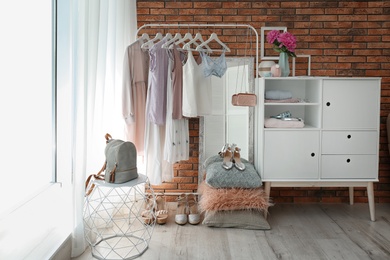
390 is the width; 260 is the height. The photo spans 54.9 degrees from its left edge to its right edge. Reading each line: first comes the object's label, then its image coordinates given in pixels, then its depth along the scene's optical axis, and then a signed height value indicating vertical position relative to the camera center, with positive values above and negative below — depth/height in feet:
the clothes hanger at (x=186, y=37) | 10.92 +2.50
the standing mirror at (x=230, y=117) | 11.86 +0.17
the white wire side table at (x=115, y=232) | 8.21 -2.82
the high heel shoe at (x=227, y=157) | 10.46 -1.01
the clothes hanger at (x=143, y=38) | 10.92 +2.45
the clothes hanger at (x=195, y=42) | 10.68 +2.36
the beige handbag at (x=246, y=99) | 10.85 +0.69
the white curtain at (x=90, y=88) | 7.80 +0.75
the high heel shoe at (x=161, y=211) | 10.26 -2.55
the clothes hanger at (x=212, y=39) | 11.02 +2.40
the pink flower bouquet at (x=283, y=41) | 10.72 +2.36
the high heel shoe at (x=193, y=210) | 10.29 -2.52
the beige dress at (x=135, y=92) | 10.59 +0.84
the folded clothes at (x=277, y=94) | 10.77 +0.83
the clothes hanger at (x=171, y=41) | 10.52 +2.34
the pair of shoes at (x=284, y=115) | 10.73 +0.23
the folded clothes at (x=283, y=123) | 10.50 +0.00
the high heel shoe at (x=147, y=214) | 10.12 -2.58
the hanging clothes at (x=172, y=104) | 10.57 +0.49
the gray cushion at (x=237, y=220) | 9.95 -2.59
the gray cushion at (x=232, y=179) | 10.14 -1.53
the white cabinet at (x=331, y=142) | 10.42 -0.53
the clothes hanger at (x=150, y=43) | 10.72 +2.25
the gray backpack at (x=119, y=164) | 7.98 -0.92
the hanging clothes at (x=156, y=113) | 10.44 +0.23
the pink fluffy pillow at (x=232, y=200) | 9.99 -2.07
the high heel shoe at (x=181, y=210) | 10.29 -2.52
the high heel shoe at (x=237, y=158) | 10.52 -1.03
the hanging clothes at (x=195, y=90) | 10.50 +0.90
